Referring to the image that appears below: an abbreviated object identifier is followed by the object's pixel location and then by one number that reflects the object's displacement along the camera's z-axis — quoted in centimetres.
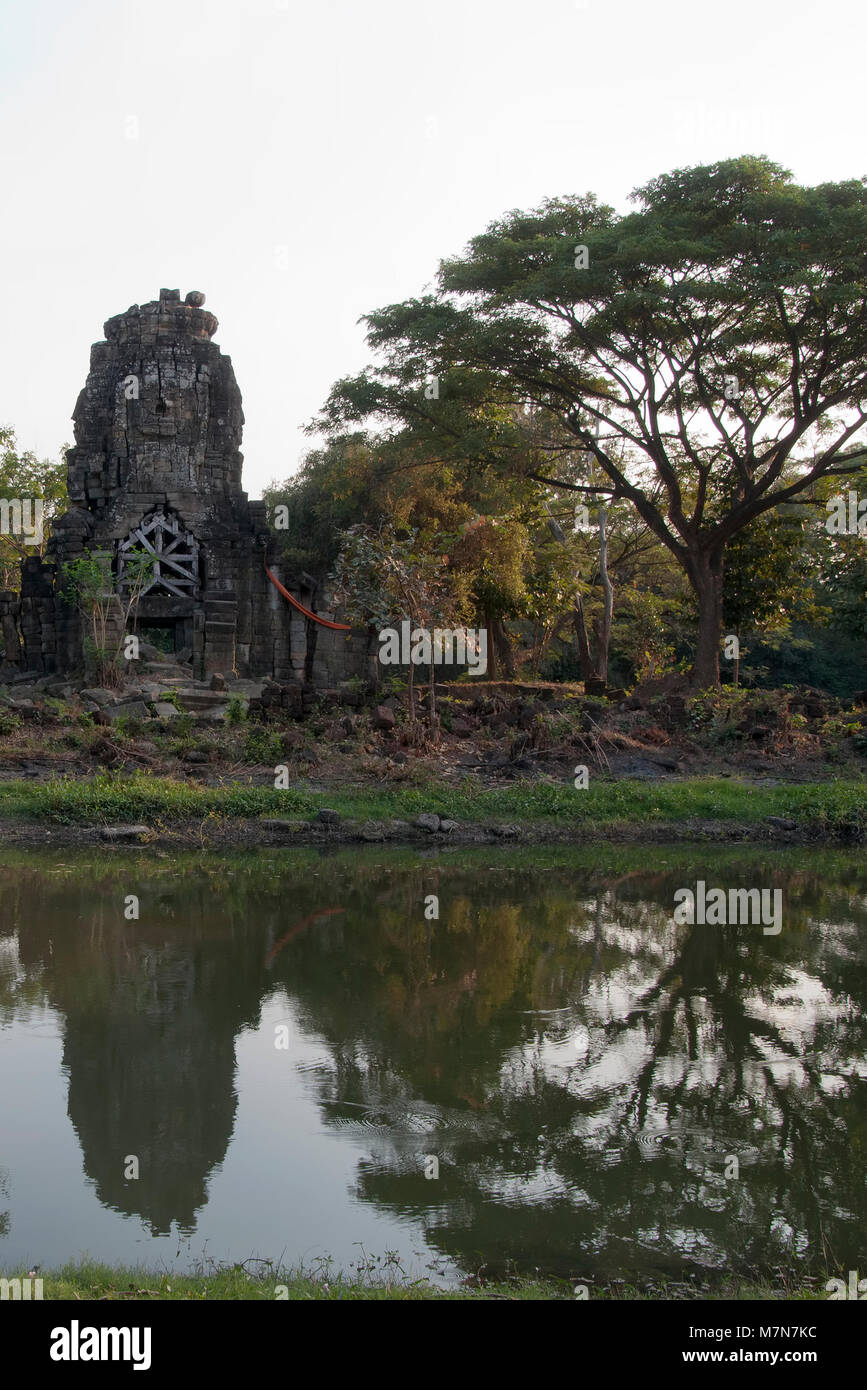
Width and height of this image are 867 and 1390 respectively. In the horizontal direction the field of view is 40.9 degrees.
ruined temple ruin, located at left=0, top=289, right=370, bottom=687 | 2467
